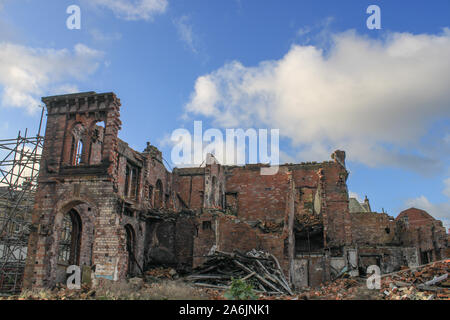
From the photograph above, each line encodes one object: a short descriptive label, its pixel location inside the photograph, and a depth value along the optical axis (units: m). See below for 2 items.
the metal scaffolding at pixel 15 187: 21.05
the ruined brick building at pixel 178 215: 17.25
